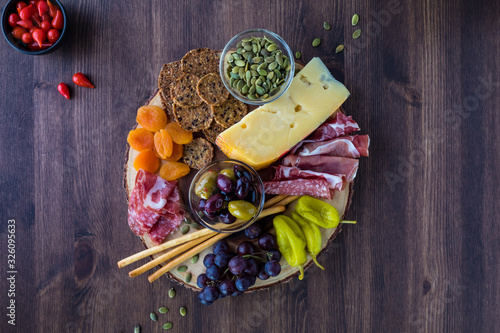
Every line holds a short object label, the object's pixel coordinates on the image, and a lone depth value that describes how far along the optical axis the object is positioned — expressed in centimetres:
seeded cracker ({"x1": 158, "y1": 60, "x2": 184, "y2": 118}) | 83
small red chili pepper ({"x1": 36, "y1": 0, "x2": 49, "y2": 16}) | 84
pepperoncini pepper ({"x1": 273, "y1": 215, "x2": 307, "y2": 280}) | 80
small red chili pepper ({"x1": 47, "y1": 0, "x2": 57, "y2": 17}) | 84
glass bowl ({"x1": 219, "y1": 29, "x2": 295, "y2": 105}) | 80
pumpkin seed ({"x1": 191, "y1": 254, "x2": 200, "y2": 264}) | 83
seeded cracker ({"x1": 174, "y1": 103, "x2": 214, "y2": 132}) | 83
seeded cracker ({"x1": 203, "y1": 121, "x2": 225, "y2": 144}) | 83
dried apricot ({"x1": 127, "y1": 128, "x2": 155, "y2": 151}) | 82
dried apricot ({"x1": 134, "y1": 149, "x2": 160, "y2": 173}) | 81
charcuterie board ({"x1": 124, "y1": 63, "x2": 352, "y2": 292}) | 82
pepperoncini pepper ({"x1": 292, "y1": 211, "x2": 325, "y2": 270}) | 81
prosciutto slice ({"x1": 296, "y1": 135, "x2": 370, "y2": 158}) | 82
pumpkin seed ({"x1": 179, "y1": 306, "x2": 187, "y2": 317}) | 86
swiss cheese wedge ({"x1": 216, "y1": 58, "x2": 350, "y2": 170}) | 80
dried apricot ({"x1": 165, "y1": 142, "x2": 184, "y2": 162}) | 83
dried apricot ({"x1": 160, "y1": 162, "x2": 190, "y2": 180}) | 82
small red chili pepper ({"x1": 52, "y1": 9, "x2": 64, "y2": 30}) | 84
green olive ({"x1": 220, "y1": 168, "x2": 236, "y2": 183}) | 78
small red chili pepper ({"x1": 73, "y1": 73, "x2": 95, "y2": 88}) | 86
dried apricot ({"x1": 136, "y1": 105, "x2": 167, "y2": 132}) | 82
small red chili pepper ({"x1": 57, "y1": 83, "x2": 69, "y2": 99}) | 86
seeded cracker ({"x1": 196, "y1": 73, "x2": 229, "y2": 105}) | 82
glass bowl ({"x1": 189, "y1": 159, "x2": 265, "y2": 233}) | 78
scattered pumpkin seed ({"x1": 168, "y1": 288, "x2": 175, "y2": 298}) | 86
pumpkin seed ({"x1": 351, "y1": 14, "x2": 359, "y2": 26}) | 86
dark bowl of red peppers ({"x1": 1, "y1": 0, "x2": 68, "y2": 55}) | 84
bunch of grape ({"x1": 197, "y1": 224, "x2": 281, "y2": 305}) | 79
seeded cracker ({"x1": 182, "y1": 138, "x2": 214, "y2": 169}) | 83
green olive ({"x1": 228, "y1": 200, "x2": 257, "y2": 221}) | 76
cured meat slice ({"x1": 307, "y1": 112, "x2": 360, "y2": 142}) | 82
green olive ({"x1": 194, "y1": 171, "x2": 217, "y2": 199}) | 78
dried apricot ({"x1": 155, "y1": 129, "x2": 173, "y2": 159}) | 81
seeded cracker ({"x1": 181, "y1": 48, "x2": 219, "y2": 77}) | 83
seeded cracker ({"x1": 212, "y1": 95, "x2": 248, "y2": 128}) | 83
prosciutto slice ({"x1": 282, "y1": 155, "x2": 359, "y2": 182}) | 81
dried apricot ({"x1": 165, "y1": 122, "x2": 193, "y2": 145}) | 83
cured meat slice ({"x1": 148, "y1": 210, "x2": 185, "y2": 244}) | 82
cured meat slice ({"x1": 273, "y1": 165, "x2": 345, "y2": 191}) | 80
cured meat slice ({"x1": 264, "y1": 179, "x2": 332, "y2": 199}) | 80
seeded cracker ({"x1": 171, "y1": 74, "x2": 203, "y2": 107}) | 82
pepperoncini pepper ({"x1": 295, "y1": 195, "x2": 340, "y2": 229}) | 81
